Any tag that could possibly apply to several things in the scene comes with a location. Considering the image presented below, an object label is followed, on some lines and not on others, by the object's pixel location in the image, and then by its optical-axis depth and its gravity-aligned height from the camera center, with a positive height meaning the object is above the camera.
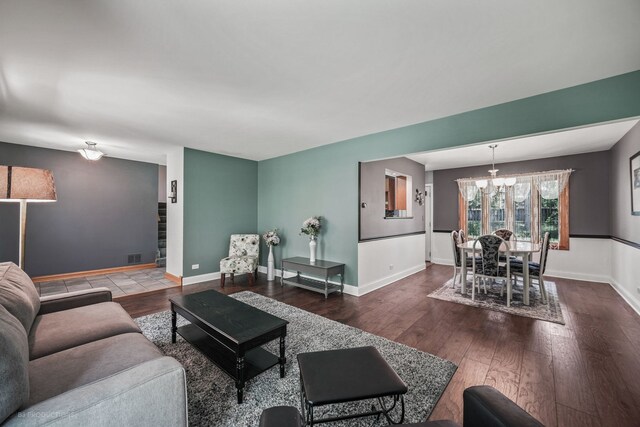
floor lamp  2.23 +0.25
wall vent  5.91 -0.98
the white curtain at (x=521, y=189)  5.86 +0.61
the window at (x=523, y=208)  5.52 +0.20
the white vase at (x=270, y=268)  5.21 -1.04
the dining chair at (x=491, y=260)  3.82 -0.65
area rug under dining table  3.43 -1.25
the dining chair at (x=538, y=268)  3.88 -0.78
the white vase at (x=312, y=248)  4.62 -0.57
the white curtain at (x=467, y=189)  6.57 +0.68
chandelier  4.93 +0.68
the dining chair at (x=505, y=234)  5.12 -0.34
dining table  3.78 -0.51
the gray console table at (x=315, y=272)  4.19 -0.92
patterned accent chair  4.75 -0.79
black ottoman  1.29 -0.86
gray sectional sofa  0.97 -0.78
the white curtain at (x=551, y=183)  5.45 +0.71
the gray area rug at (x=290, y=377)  1.72 -1.27
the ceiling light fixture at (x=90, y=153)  4.30 +1.01
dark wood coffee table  1.88 -0.88
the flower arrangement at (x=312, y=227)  4.64 -0.20
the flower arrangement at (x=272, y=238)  5.19 -0.46
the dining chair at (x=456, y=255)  4.54 -0.68
